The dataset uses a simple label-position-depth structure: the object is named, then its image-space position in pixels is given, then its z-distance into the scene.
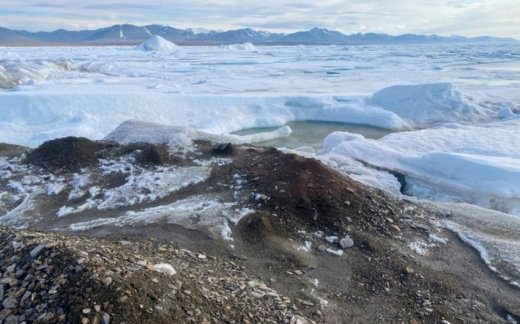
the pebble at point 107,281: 3.62
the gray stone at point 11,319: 3.40
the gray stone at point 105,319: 3.36
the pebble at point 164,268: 4.22
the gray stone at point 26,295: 3.58
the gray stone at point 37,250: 4.05
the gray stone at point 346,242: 6.18
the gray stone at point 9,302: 3.53
